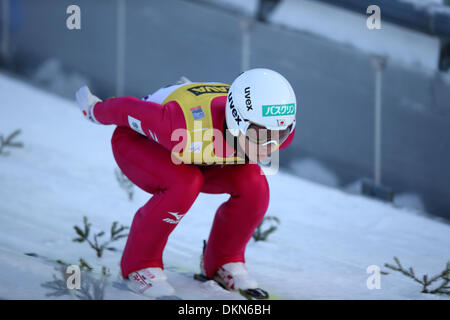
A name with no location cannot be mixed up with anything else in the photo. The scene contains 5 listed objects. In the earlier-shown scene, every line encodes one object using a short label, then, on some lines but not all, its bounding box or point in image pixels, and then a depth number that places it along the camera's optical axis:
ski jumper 6.41
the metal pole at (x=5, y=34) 16.05
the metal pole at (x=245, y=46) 12.66
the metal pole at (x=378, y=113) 11.27
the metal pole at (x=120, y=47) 14.52
